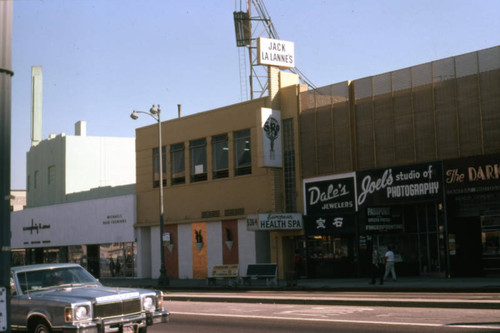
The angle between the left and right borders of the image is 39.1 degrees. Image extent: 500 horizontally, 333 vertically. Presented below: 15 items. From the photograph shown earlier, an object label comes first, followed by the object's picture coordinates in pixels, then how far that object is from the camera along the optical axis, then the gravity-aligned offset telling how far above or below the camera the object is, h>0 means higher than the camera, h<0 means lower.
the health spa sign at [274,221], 36.41 +1.20
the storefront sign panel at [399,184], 32.34 +2.68
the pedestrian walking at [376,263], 29.52 -0.93
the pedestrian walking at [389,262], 31.44 -0.93
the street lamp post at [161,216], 37.38 +1.65
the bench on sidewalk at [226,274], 34.38 -1.41
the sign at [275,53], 39.69 +10.94
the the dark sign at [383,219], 34.69 +1.10
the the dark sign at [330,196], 35.84 +2.43
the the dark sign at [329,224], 35.84 +0.96
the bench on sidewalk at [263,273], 32.81 -1.34
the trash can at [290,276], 30.77 -1.42
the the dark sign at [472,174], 29.89 +2.81
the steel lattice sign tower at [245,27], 58.53 +18.23
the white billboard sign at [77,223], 49.16 +2.01
